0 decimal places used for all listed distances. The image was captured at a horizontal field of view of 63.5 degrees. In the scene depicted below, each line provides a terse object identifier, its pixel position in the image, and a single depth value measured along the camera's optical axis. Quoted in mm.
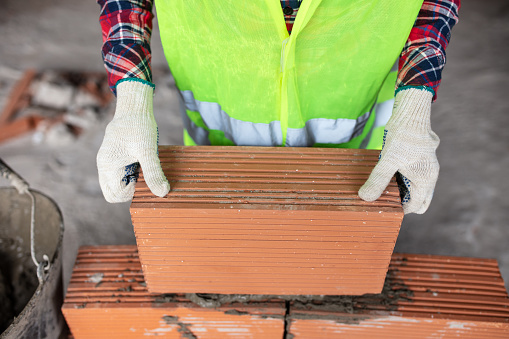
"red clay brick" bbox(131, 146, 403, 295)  1370
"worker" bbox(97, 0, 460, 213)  1416
